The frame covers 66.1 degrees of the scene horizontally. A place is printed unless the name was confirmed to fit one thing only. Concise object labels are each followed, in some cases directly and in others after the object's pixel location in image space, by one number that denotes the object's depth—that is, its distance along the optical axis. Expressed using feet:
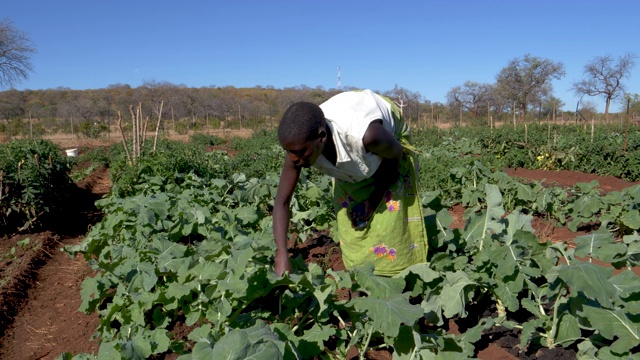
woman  7.86
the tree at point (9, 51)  101.35
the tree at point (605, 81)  140.56
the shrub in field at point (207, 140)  78.95
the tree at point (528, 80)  144.25
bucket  56.43
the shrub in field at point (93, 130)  99.35
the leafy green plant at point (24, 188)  21.93
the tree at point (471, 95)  157.07
